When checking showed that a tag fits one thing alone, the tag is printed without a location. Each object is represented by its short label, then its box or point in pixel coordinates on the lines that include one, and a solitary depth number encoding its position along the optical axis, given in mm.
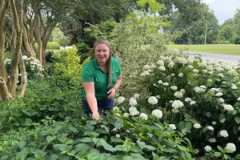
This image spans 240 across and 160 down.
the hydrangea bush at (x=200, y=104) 5551
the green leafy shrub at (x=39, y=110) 5598
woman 4839
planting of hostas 3023
